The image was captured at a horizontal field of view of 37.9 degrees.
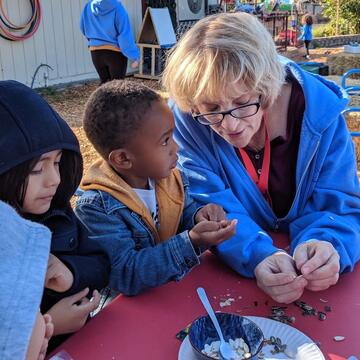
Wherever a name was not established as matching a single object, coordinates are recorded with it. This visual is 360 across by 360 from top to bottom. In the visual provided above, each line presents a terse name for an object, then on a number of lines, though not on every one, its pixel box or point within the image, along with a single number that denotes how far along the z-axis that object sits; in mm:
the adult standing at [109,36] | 6898
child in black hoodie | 1180
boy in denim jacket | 1399
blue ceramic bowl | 1112
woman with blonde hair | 1451
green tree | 15531
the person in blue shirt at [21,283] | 690
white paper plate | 1122
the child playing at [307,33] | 12625
